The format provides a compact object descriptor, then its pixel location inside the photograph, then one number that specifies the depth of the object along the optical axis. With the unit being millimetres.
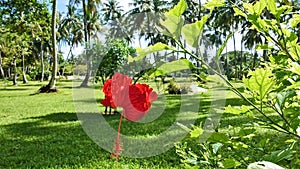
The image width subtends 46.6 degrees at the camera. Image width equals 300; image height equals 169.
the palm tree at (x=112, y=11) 26797
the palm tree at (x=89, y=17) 14758
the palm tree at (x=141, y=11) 22844
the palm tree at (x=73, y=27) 24578
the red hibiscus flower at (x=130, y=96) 1149
